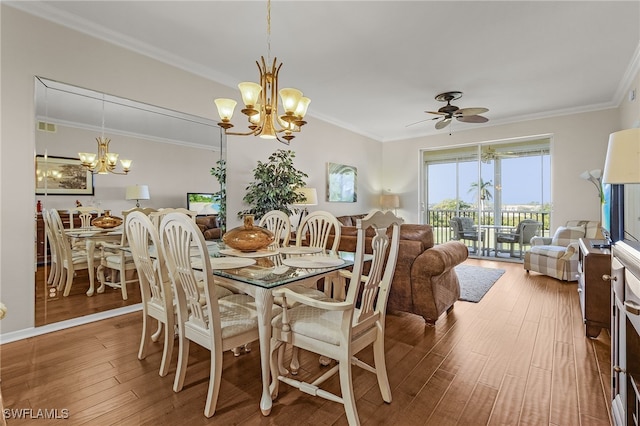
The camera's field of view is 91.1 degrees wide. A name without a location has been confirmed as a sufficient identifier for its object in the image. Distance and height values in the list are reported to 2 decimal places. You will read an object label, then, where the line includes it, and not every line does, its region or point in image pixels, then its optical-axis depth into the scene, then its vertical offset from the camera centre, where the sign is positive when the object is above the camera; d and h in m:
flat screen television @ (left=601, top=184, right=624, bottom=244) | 2.63 -0.01
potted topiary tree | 4.04 +0.32
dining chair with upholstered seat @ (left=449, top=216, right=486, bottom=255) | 6.25 -0.42
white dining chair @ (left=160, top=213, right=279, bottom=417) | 1.58 -0.58
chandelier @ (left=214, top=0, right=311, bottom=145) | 2.16 +0.77
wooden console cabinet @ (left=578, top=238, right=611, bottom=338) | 2.46 -0.65
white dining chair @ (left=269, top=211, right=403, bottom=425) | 1.48 -0.59
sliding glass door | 5.70 +0.49
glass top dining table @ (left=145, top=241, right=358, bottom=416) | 1.63 -0.34
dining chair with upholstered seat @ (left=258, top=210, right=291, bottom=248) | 2.96 -0.10
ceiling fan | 4.39 +1.43
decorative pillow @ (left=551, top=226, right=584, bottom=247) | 4.68 -0.36
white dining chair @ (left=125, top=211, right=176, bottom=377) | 1.88 -0.38
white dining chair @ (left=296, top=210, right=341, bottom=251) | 2.75 -0.15
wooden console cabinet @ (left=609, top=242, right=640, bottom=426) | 1.10 -0.50
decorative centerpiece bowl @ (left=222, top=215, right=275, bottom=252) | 2.20 -0.18
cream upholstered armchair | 4.23 -0.56
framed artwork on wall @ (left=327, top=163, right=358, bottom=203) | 5.77 +0.57
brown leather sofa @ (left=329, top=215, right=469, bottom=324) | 2.74 -0.56
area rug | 3.69 -0.95
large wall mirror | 2.63 +0.53
